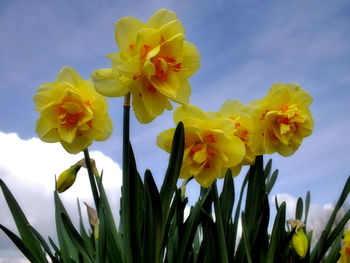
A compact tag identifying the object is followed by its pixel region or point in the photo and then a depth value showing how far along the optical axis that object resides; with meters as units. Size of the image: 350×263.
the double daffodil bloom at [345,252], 0.82
